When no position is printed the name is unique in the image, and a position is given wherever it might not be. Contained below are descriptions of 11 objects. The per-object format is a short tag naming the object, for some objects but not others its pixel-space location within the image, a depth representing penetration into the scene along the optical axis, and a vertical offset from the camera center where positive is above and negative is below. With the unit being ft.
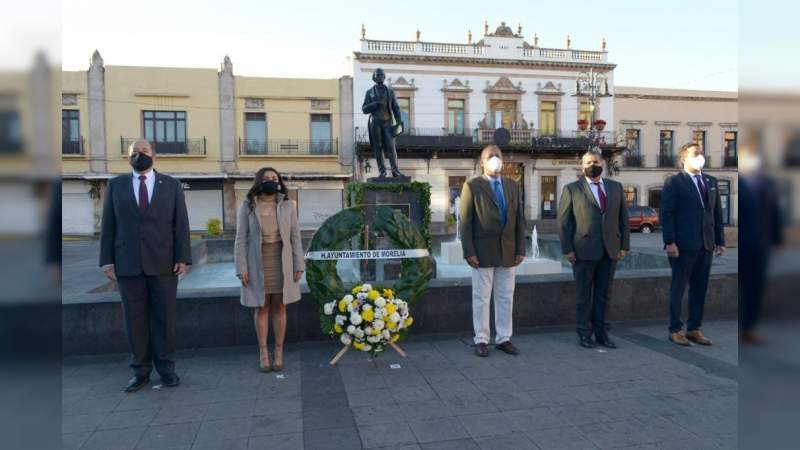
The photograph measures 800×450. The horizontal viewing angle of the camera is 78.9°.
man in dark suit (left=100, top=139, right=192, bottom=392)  13.42 -1.05
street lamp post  53.88 +14.75
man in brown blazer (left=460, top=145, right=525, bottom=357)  16.19 -0.90
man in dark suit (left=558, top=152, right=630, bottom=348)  16.83 -0.84
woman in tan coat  14.80 -1.17
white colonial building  92.32 +20.99
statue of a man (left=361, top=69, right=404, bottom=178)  27.55 +5.55
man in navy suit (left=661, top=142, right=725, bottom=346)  16.79 -0.63
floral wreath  14.69 -2.47
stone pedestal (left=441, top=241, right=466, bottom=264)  37.33 -2.92
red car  84.33 -0.85
